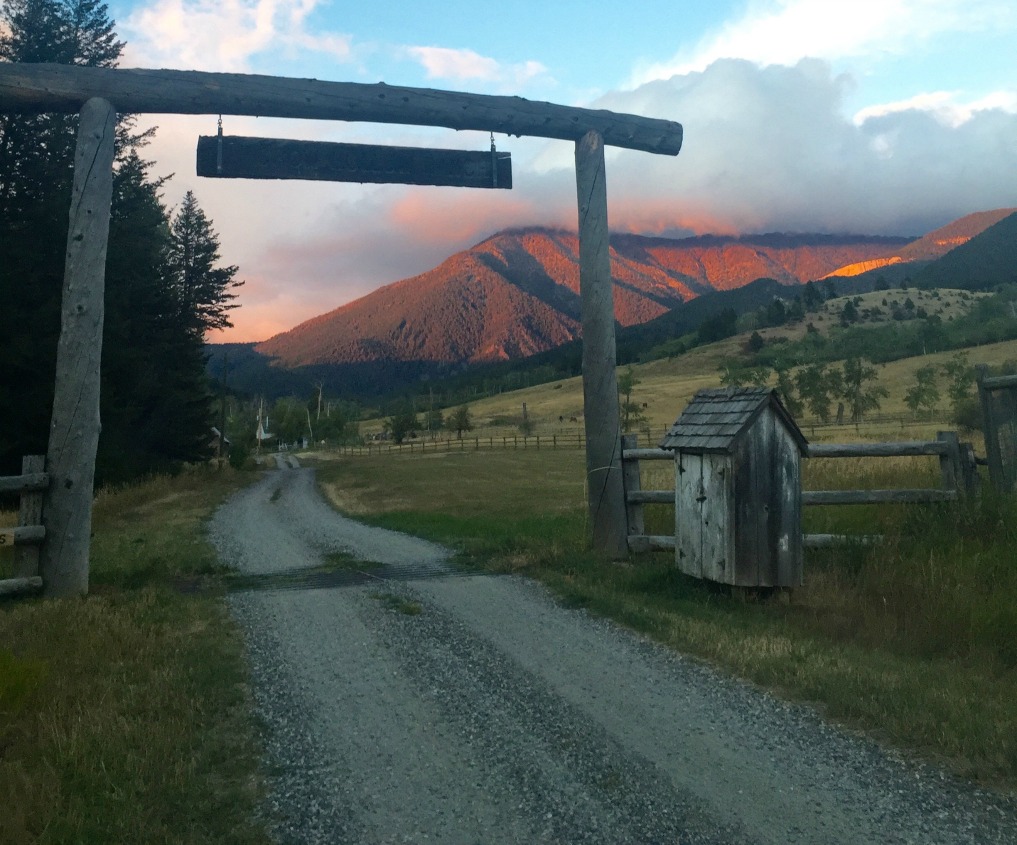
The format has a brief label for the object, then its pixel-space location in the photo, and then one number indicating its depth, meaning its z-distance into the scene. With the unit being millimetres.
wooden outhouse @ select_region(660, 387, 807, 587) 7383
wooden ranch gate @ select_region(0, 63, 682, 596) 8508
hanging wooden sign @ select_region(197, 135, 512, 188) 9922
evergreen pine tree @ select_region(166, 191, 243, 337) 40062
